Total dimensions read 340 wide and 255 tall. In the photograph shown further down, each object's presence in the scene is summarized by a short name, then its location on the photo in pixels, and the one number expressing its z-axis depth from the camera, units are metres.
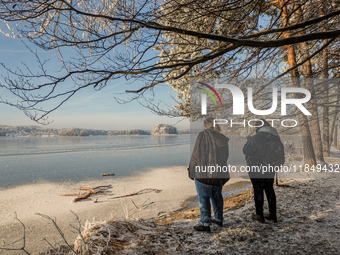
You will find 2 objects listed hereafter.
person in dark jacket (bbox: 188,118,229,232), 3.35
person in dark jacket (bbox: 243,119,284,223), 3.51
